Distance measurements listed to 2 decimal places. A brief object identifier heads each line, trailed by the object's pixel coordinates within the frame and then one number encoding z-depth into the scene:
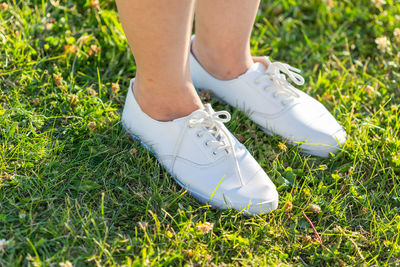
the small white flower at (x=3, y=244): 1.34
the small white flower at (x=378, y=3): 2.62
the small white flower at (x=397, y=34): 2.42
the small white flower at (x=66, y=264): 1.29
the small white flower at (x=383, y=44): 2.39
